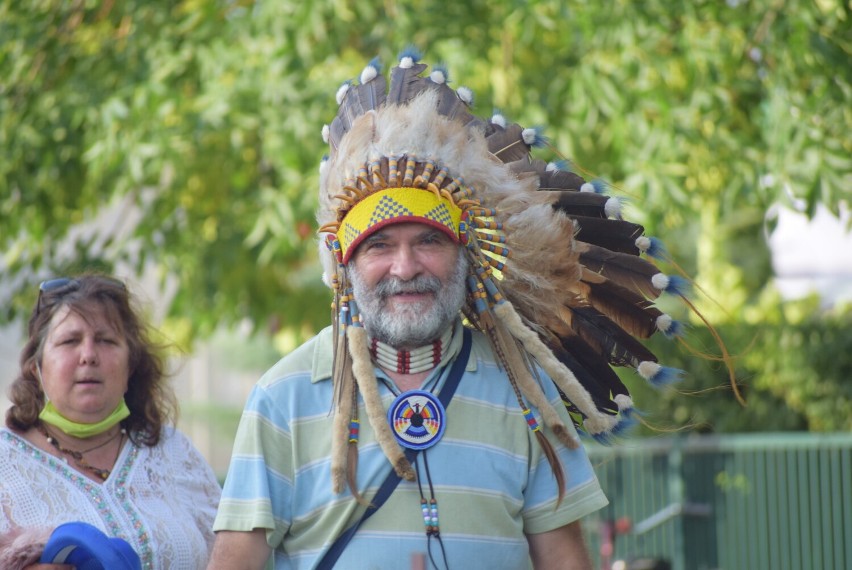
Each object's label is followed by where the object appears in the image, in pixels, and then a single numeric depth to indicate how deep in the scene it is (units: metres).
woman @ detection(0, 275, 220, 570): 7.20
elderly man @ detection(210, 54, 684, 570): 5.91
